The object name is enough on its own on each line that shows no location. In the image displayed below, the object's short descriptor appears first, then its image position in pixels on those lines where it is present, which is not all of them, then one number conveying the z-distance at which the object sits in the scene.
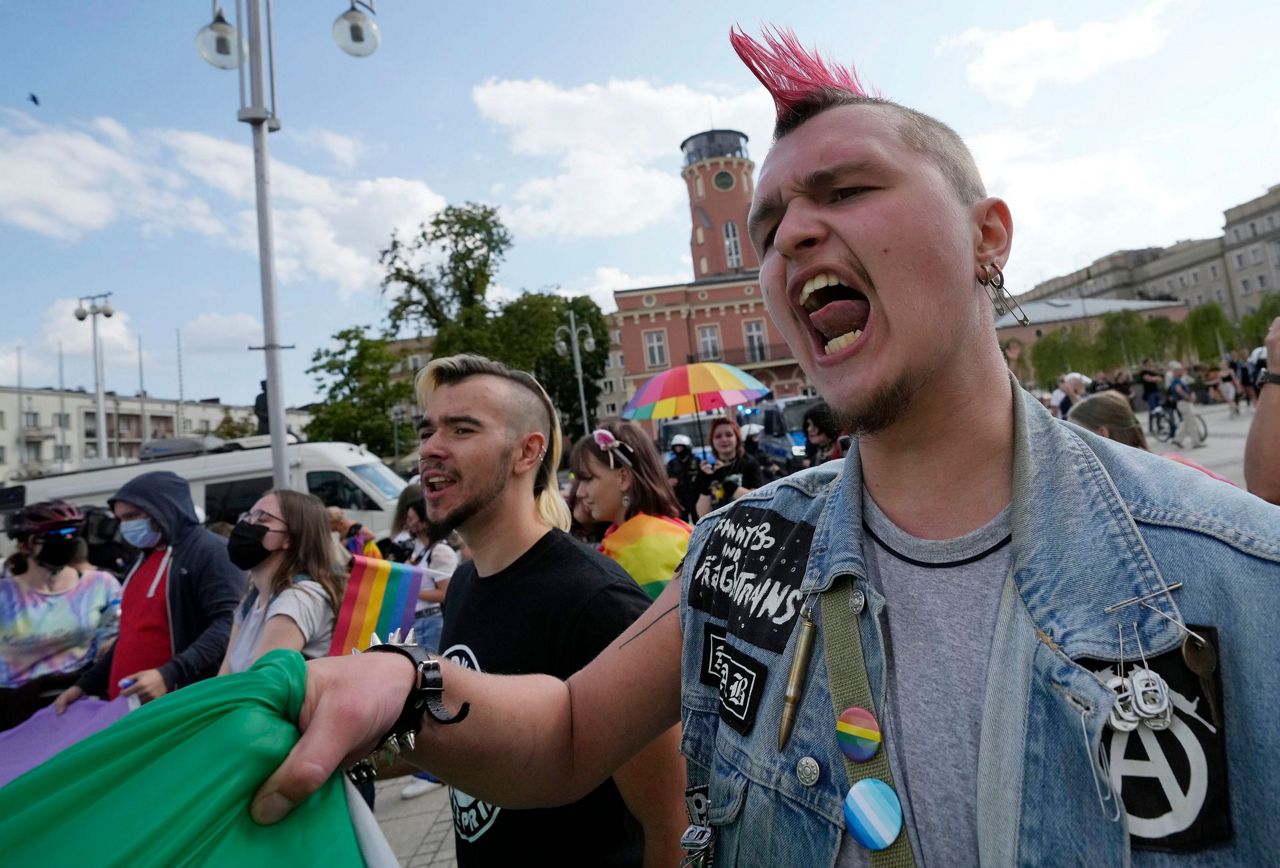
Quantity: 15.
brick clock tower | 54.84
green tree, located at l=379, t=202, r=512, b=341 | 31.17
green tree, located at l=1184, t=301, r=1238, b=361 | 50.88
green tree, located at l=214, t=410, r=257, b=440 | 48.67
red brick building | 49.06
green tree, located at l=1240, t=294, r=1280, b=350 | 44.66
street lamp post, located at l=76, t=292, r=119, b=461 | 25.94
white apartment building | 63.19
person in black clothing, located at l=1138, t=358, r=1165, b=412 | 16.47
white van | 12.52
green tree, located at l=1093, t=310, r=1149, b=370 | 55.19
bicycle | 16.70
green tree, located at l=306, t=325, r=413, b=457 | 34.56
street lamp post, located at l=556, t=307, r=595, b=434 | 23.33
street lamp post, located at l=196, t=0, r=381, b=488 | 8.08
